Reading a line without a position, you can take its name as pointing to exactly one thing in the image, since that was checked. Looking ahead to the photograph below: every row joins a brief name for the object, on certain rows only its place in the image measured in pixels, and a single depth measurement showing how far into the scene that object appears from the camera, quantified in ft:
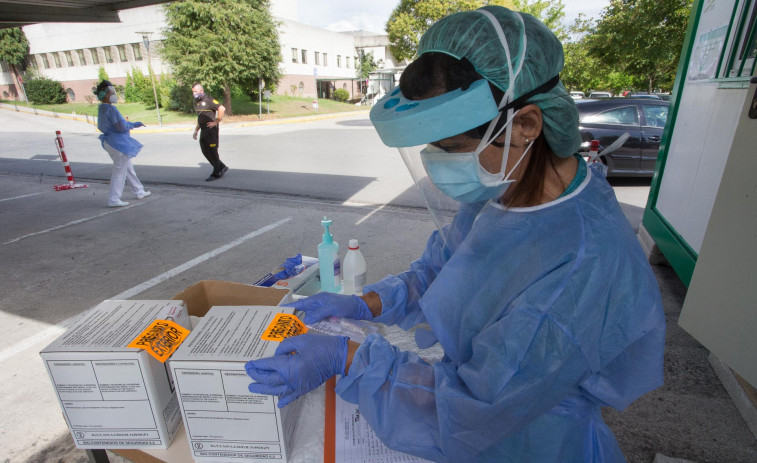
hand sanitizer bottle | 5.73
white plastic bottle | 5.76
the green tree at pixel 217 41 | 67.00
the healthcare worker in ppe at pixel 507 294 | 2.70
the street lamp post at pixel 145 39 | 58.58
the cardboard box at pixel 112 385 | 3.20
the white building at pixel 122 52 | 94.53
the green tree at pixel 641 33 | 34.42
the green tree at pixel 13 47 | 105.60
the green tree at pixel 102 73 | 96.78
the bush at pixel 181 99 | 77.82
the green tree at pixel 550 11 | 84.02
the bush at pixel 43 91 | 99.55
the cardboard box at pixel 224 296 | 4.58
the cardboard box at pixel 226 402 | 3.10
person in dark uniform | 24.27
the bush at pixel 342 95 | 121.29
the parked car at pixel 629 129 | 22.21
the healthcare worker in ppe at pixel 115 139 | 18.94
